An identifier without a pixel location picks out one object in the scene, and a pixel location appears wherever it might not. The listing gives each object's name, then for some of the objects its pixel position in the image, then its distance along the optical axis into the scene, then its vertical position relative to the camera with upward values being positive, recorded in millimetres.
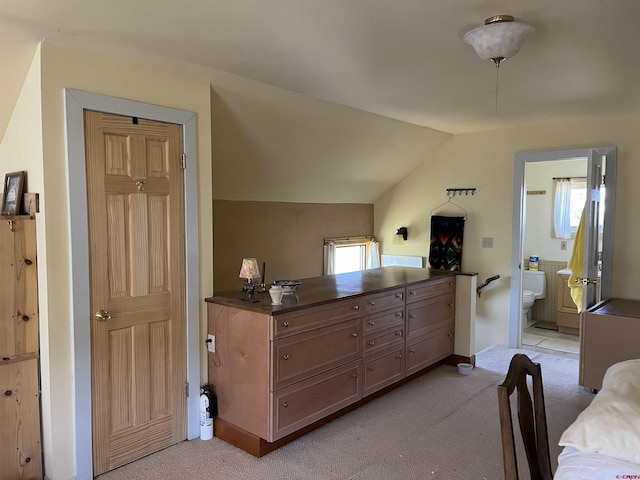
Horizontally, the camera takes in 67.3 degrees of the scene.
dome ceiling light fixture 2064 +816
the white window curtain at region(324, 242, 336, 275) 5172 -387
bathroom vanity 5441 -1011
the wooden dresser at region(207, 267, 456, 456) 2686 -829
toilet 5668 -785
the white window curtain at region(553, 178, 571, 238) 5699 +145
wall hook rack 5004 +309
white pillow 1167 -528
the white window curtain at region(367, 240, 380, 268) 5758 -403
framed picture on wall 2439 +148
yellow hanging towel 4286 -425
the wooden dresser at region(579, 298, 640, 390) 3377 -862
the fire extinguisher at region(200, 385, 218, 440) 2926 -1179
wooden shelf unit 2367 -647
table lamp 2907 -306
